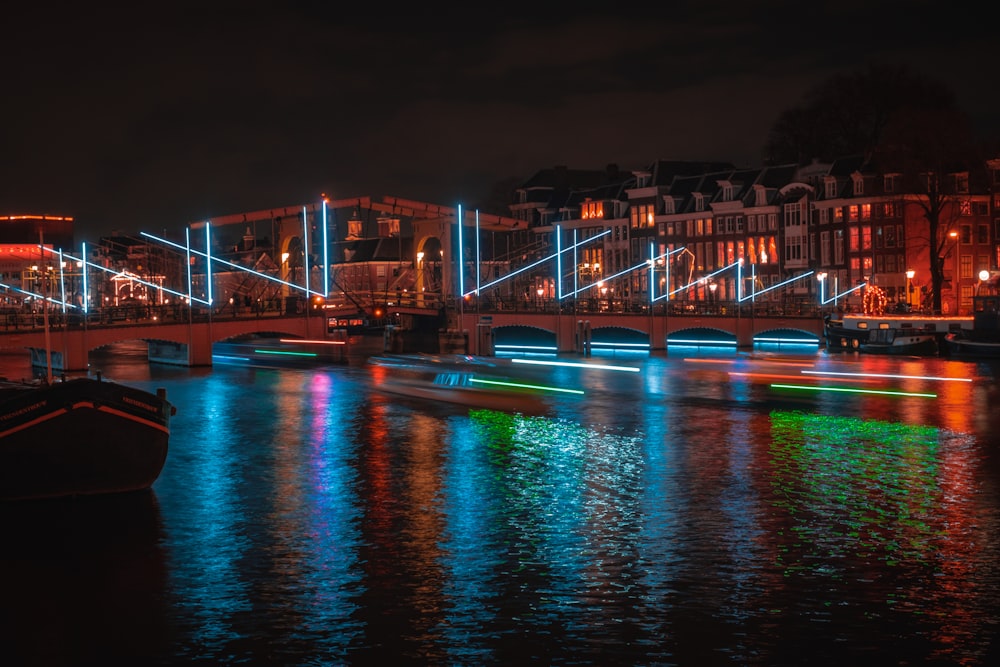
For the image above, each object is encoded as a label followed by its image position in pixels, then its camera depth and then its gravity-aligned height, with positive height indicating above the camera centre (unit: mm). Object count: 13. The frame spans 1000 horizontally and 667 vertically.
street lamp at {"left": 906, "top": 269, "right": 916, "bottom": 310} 97312 +964
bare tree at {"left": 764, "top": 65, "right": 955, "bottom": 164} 100625 +15618
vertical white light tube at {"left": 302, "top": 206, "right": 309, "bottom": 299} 82475 +5836
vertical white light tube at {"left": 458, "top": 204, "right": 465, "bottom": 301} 85375 +2539
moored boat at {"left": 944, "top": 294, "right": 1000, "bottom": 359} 74875 -1909
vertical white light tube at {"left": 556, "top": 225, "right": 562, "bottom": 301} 88312 +3248
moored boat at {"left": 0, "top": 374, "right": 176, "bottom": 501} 27484 -2437
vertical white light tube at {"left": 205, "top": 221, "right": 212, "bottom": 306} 79938 +3625
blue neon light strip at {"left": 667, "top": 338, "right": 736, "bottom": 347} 102688 -2582
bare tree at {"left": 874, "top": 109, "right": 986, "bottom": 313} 85562 +9485
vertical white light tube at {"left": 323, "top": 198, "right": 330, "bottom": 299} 78188 +3234
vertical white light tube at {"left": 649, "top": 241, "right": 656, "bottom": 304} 91275 +2285
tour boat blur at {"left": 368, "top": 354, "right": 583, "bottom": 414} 53781 -3162
